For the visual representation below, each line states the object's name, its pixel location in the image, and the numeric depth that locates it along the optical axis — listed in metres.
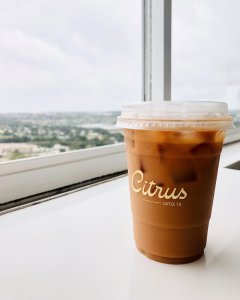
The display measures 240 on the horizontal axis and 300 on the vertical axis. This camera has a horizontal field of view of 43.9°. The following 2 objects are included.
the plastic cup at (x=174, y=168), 0.41
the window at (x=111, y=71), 0.84
